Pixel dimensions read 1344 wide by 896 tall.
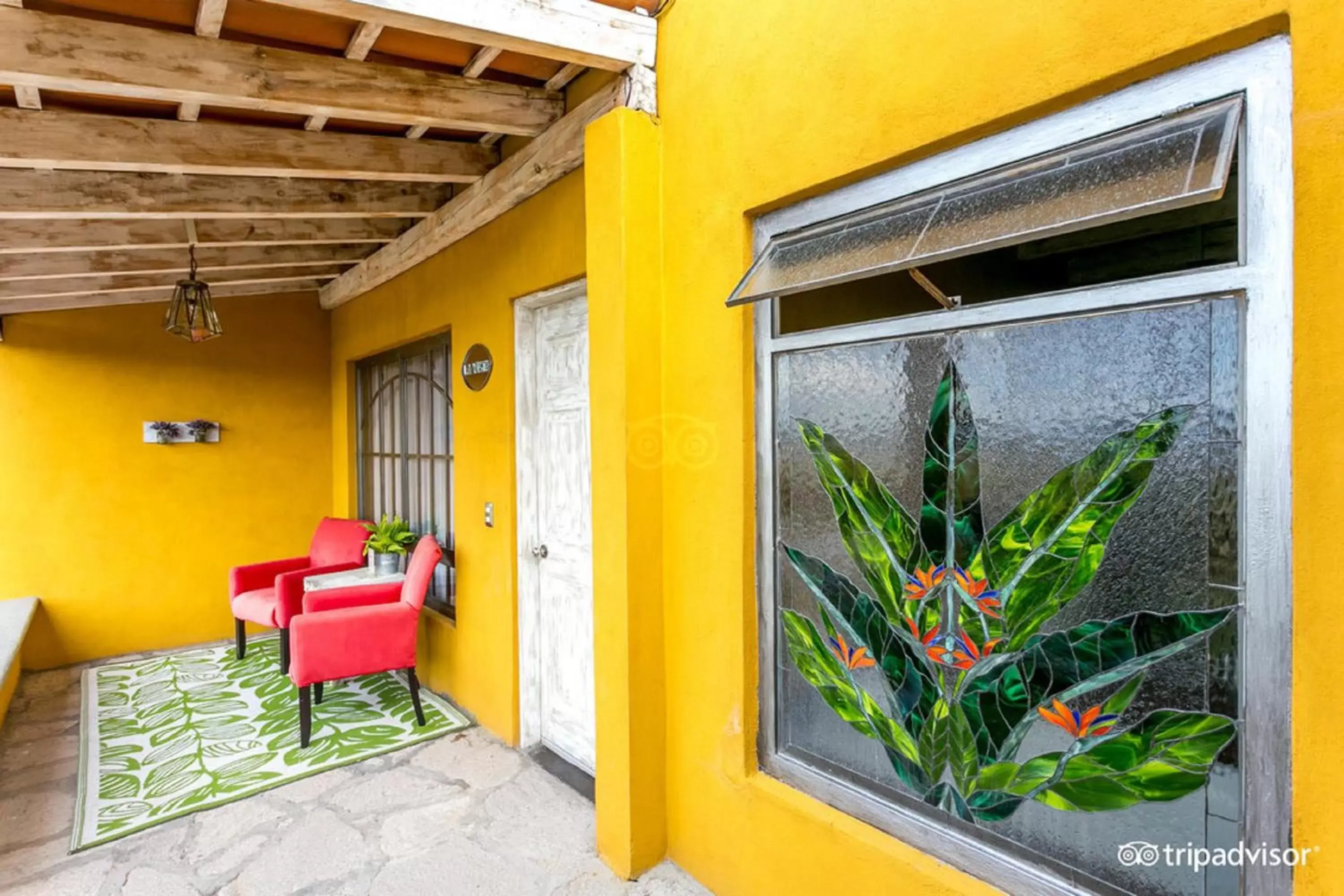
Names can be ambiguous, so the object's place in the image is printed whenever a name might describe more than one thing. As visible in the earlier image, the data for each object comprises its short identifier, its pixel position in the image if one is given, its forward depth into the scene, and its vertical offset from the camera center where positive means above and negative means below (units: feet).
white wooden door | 10.02 -1.39
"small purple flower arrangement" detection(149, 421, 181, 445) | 16.40 +0.34
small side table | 12.98 -2.65
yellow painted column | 7.61 -0.47
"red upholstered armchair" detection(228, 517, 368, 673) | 13.47 -2.92
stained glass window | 4.27 -1.07
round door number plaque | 11.47 +1.28
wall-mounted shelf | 16.35 +0.25
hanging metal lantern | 11.98 +2.36
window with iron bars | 13.74 +0.04
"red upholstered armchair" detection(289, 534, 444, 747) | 10.82 -3.09
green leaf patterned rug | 9.54 -4.90
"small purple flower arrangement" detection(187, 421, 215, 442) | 16.79 +0.38
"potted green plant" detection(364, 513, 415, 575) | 13.73 -2.07
